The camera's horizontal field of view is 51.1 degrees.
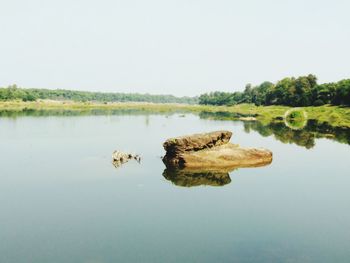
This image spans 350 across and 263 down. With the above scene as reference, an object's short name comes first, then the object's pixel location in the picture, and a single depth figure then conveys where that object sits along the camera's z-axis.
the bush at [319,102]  144.24
